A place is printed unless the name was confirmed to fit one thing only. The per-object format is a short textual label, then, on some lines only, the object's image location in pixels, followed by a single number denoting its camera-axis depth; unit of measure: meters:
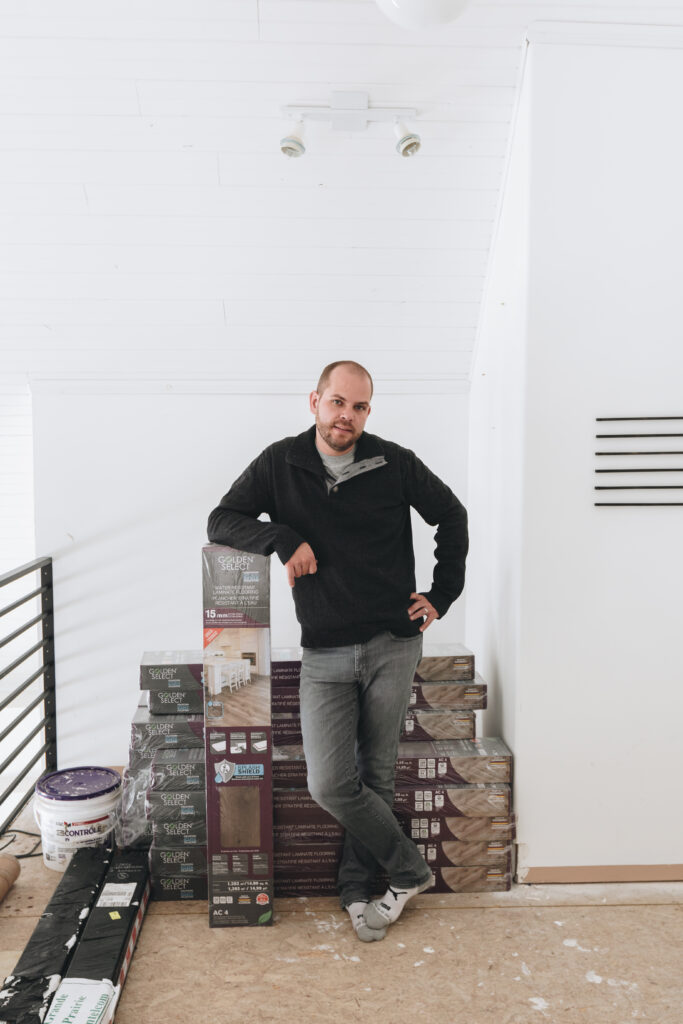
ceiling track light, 2.11
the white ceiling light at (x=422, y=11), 1.32
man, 1.97
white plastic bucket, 2.26
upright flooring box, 2.01
